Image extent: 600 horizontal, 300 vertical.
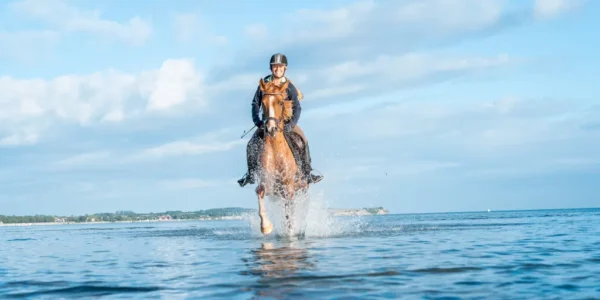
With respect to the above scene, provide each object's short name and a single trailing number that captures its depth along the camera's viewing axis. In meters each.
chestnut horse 16.97
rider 17.42
